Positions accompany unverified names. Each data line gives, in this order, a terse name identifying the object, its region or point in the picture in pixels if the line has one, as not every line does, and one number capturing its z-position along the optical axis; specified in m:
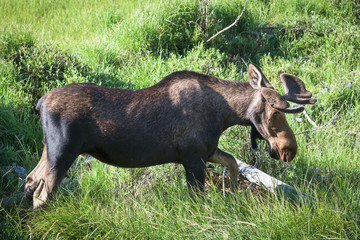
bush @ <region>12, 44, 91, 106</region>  15.19
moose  9.67
